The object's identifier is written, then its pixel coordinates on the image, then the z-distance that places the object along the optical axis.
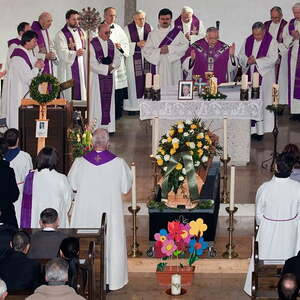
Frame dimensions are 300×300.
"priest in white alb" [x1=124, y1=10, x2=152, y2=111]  16.91
